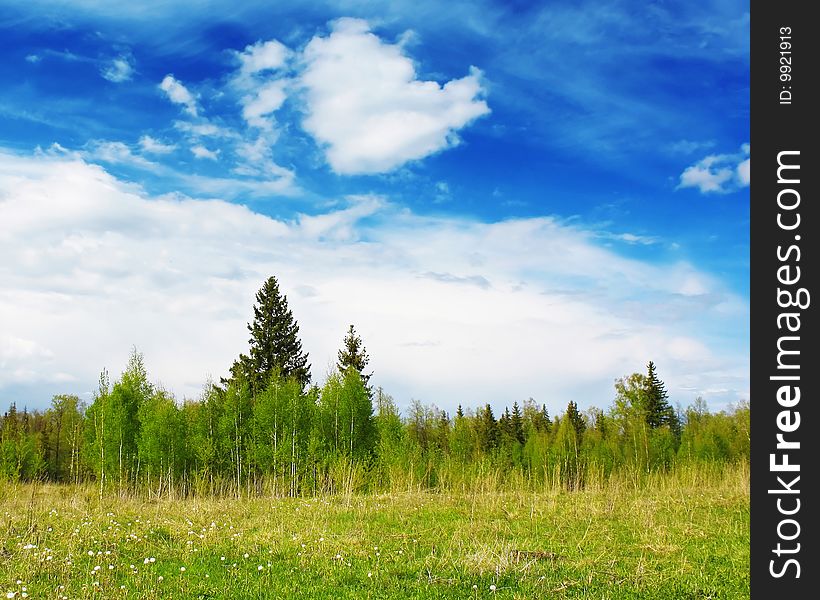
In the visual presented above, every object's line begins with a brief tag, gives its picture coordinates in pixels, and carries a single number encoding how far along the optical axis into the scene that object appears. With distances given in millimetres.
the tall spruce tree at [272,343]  41656
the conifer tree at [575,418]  42156
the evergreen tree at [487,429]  41625
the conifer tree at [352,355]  41938
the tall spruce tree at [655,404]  39125
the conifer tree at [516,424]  44875
